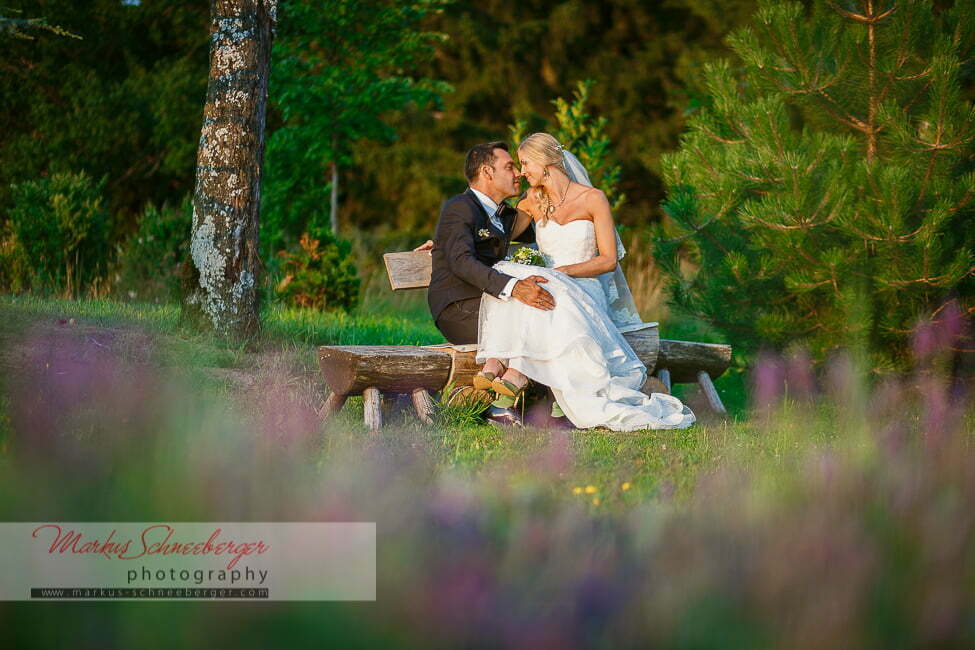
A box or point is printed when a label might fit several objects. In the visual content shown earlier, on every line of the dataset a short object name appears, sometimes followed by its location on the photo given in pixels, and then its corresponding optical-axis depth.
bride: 10.16
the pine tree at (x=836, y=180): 11.09
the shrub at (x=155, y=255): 18.31
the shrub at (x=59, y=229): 18.31
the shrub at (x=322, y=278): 18.84
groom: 10.37
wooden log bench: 9.88
